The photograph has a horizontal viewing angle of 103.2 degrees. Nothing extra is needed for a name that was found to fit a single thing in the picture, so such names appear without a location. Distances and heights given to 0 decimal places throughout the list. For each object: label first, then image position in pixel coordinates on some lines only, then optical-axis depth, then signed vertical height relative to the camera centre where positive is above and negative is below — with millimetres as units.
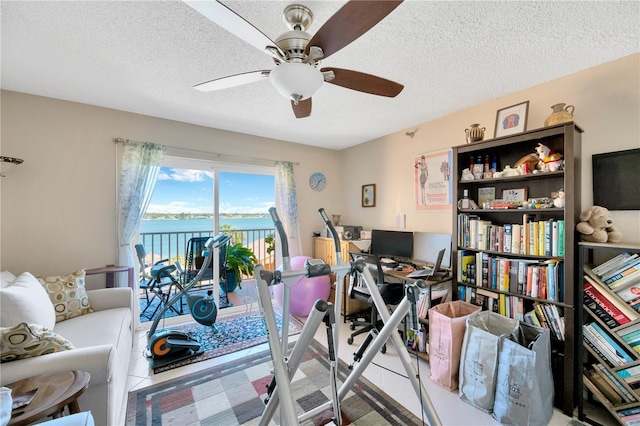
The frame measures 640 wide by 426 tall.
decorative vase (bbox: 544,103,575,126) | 1743 +686
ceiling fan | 951 +760
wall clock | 4027 +532
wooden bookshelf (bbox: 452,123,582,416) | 1672 +10
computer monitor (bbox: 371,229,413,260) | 2971 -365
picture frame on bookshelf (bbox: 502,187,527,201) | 2137 +168
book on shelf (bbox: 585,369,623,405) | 1561 -1099
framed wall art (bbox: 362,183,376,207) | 3654 +286
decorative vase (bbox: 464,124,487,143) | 2188 +697
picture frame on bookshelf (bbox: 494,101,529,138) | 2086 +805
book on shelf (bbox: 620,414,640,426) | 1427 -1181
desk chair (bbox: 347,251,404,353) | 2441 -786
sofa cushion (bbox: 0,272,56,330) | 1536 -575
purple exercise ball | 3176 -998
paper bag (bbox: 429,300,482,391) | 1917 -1018
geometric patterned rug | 1658 -1332
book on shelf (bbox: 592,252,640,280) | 1532 -323
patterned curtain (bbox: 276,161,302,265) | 3676 +213
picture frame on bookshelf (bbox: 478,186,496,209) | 2342 +182
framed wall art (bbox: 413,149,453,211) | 2754 +388
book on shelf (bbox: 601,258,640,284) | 1503 -357
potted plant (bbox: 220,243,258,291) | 3719 -723
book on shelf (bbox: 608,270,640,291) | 1501 -414
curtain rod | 2688 +785
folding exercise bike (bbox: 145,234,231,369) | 2227 -1142
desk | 2269 -614
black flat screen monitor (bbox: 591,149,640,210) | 1661 +227
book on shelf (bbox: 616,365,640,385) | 1475 -953
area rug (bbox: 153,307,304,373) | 2414 -1311
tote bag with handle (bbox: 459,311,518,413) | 1681 -1016
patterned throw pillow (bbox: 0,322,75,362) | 1203 -630
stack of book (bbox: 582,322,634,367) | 1528 -828
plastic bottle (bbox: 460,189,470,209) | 2324 +122
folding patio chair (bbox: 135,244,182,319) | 2514 -802
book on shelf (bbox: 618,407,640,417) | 1459 -1161
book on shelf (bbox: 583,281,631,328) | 1532 -567
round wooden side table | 962 -752
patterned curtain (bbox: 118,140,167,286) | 2678 +297
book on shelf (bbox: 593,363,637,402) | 1502 -1047
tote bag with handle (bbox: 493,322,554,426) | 1518 -1055
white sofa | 1236 -830
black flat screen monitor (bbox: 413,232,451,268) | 2629 -354
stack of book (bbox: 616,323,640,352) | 1483 -728
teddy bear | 1617 -89
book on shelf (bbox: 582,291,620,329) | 1560 -621
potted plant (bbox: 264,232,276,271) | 4309 -581
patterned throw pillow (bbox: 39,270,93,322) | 2047 -662
